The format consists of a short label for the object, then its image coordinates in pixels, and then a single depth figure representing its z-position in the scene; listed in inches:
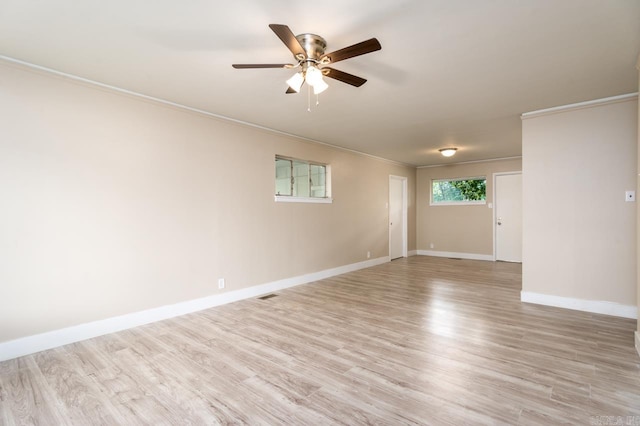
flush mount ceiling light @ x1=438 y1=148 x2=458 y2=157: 235.5
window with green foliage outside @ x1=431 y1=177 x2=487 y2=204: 301.7
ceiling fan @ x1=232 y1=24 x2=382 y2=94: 78.7
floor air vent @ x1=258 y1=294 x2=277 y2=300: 170.6
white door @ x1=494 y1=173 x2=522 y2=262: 278.5
